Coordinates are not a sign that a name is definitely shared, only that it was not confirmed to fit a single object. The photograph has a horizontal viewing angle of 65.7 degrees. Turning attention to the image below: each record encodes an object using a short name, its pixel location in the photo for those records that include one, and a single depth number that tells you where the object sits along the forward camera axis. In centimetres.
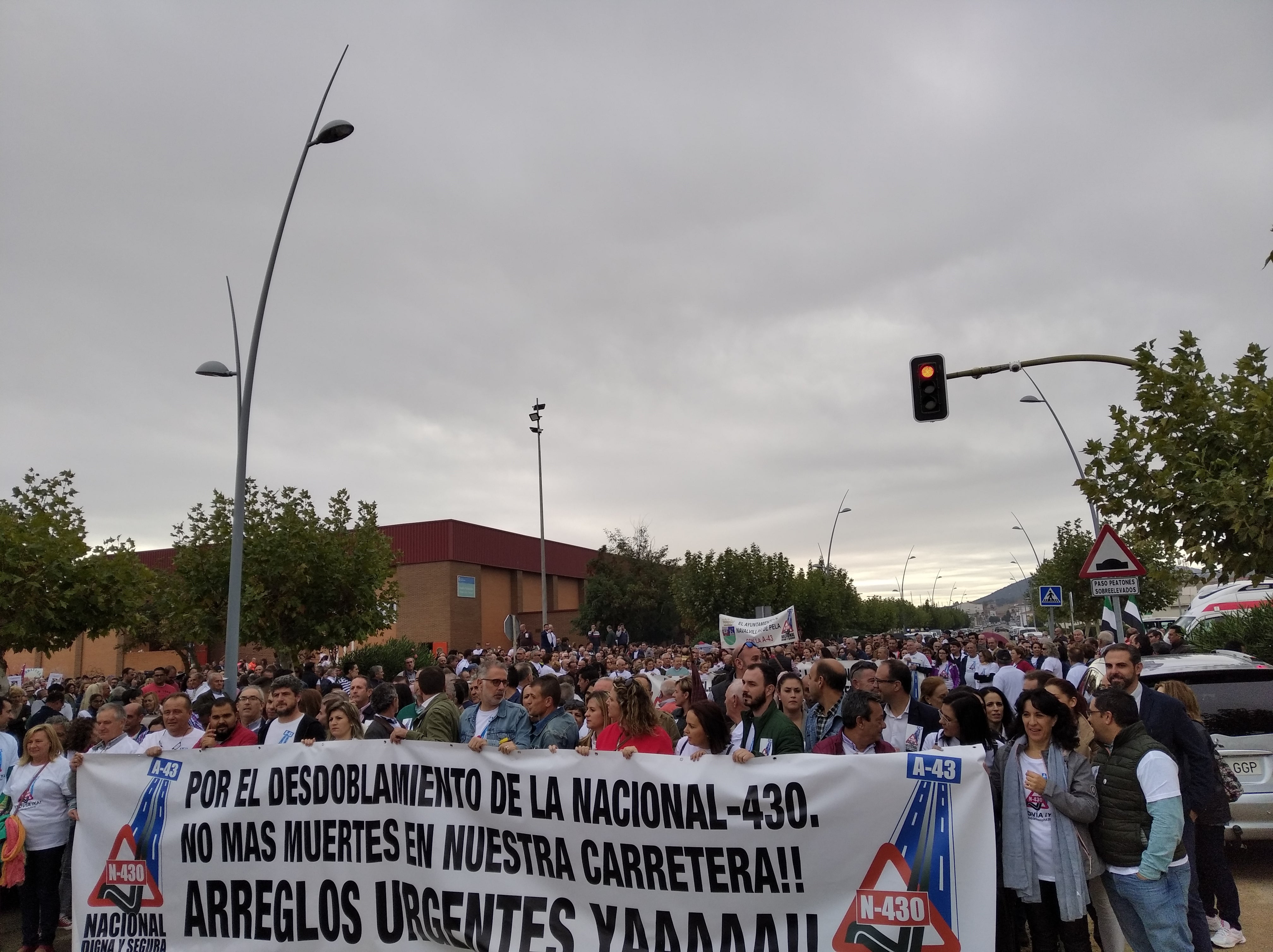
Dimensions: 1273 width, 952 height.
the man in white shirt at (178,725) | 754
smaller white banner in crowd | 2194
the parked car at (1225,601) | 2753
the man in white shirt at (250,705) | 810
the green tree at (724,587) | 5338
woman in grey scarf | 480
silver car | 714
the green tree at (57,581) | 2164
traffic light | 1352
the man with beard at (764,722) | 597
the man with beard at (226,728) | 733
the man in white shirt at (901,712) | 664
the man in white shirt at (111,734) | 764
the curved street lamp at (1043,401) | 2505
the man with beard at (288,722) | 736
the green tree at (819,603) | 5941
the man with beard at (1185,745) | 564
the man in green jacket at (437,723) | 688
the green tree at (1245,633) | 1781
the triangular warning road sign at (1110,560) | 1062
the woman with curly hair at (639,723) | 617
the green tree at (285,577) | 2508
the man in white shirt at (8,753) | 749
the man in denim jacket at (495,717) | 693
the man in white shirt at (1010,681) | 1289
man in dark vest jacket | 463
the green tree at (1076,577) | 4488
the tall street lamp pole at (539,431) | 3647
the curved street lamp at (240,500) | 1506
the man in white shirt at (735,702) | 761
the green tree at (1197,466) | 1171
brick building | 5156
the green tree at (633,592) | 5900
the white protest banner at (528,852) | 507
